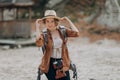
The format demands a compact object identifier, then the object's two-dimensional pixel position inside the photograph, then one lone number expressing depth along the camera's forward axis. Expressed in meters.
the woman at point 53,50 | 4.03
